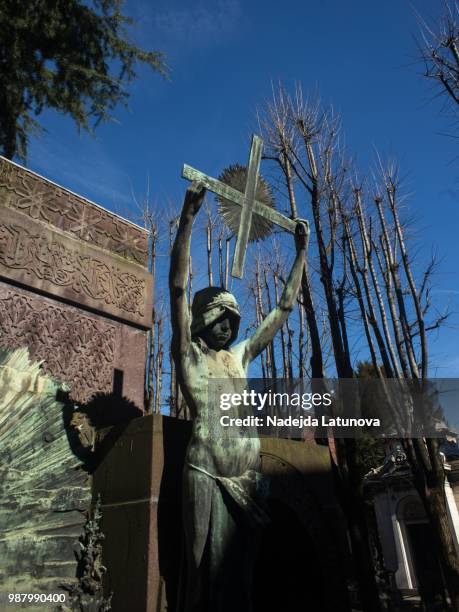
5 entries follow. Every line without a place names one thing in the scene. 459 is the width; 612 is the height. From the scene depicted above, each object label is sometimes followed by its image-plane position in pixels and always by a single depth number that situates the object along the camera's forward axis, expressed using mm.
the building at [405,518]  19234
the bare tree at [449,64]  6496
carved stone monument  3148
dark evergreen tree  8414
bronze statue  2793
